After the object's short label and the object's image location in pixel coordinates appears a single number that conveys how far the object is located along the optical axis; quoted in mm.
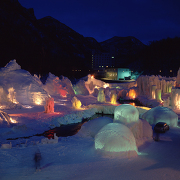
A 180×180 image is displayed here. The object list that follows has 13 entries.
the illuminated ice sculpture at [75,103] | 30067
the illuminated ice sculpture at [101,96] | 36062
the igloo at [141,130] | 16406
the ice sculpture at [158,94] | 36772
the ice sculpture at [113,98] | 35562
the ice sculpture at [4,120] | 19566
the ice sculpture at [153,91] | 39906
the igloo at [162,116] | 20297
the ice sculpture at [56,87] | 39594
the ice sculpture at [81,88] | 46594
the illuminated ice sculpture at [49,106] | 26281
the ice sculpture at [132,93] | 49031
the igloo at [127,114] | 16781
